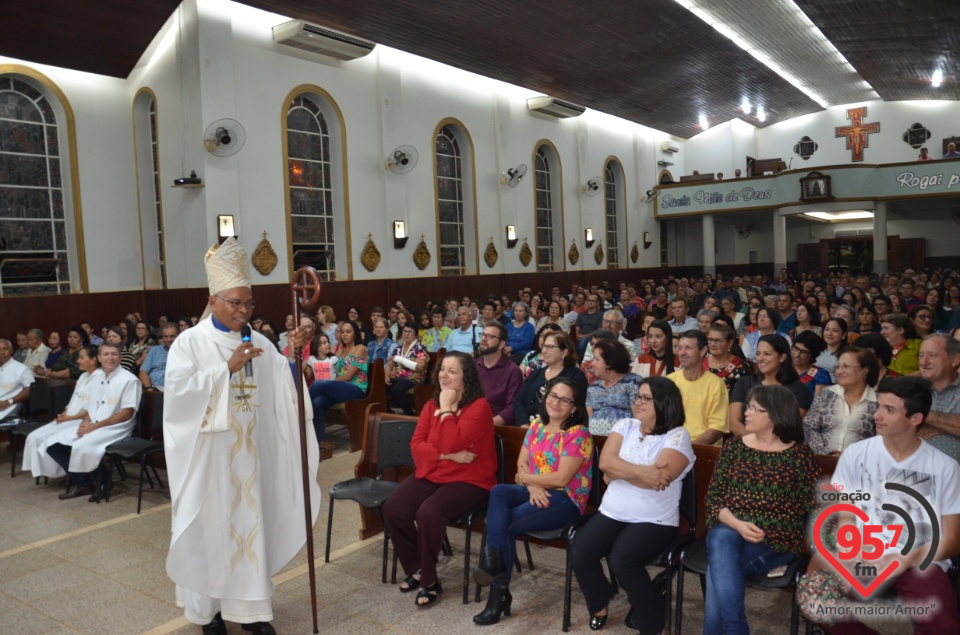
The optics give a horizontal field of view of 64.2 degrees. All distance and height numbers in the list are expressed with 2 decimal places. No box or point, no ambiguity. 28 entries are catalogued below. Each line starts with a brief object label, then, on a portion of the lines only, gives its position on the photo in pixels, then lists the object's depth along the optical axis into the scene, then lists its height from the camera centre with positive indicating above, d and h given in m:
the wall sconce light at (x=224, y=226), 10.67 +0.89
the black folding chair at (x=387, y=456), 4.21 -1.01
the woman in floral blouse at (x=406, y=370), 7.34 -0.85
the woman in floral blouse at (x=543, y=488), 3.54 -1.02
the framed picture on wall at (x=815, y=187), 18.50 +1.93
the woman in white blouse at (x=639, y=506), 3.18 -1.03
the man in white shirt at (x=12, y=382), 6.93 -0.78
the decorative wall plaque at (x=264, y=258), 11.27 +0.45
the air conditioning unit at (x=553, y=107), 16.59 +3.76
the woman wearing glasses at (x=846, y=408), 3.79 -0.72
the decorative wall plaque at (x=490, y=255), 15.57 +0.50
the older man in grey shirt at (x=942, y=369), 3.84 -0.54
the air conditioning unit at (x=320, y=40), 11.19 +3.68
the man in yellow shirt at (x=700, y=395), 4.25 -0.70
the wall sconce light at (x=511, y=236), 16.19 +0.90
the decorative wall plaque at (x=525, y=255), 16.55 +0.50
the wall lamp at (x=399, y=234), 13.42 +0.86
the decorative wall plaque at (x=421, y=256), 13.82 +0.47
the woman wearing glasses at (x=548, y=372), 4.67 -0.59
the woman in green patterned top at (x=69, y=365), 7.87 -0.72
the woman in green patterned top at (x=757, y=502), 2.96 -0.94
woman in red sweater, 3.74 -0.99
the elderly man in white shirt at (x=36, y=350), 8.57 -0.61
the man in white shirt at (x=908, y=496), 2.71 -0.86
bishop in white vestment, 3.32 -0.80
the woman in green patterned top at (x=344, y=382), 6.90 -0.88
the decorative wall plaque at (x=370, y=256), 12.82 +0.47
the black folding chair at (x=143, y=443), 5.45 -1.11
